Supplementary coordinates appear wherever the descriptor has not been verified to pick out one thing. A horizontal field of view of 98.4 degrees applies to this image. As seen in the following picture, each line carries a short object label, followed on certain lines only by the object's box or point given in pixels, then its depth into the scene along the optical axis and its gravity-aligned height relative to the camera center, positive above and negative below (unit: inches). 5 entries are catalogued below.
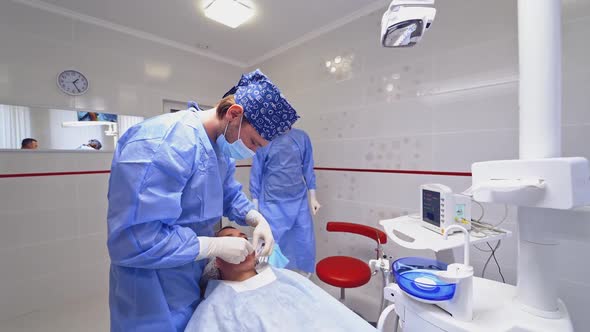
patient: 34.8 -21.6
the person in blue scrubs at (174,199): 31.4 -4.5
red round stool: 65.9 -30.8
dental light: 37.3 +20.3
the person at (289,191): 86.8 -11.0
